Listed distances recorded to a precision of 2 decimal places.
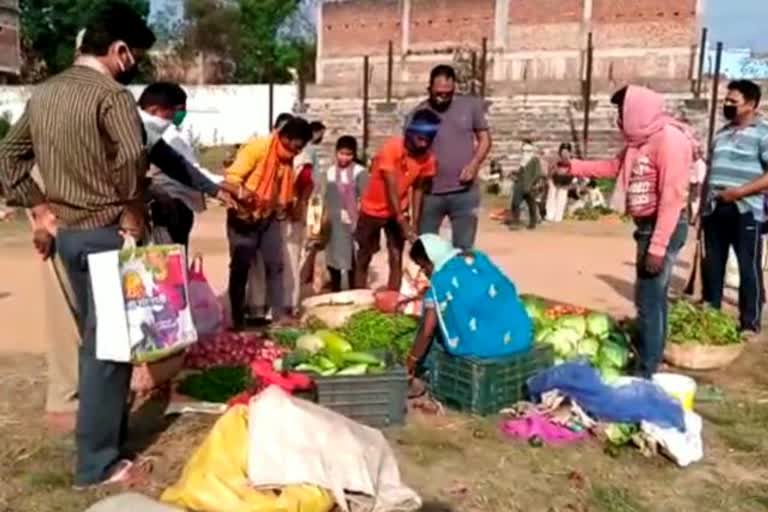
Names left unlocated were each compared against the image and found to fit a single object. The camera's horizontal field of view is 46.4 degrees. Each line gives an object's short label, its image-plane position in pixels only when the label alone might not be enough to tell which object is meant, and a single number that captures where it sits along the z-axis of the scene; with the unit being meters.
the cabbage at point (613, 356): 5.51
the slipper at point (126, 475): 3.88
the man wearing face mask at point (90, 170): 3.50
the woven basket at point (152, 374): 5.03
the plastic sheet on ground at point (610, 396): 4.49
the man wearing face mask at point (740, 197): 6.50
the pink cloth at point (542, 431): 4.59
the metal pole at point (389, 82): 26.35
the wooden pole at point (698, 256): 6.83
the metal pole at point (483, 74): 23.67
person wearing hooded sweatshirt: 4.98
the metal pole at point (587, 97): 21.54
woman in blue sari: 4.79
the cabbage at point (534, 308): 5.91
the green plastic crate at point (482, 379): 4.82
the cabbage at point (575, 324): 5.71
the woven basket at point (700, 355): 5.96
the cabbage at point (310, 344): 5.29
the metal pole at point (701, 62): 22.27
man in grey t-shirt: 6.66
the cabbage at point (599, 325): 5.80
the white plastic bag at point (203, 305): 5.82
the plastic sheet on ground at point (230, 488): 3.27
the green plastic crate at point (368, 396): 4.53
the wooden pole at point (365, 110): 25.61
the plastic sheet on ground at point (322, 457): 3.34
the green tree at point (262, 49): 45.56
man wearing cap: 6.52
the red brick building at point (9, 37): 26.64
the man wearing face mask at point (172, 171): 4.36
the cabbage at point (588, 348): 5.52
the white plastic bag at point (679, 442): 4.35
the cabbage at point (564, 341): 5.44
